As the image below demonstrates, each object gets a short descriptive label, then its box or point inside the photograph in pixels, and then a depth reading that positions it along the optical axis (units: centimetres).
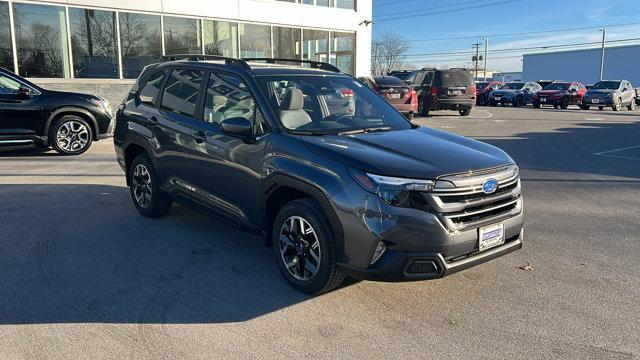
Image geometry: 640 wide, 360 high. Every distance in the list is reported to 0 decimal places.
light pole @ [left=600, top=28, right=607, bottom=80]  6062
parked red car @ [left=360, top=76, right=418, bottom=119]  1730
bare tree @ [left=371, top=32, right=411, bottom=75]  8406
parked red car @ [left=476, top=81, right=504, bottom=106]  3408
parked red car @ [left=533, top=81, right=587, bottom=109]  3033
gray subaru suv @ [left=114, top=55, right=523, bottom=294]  347
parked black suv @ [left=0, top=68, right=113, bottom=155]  993
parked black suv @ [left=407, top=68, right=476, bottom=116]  2089
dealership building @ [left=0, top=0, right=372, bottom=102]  1527
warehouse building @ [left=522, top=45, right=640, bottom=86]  6076
